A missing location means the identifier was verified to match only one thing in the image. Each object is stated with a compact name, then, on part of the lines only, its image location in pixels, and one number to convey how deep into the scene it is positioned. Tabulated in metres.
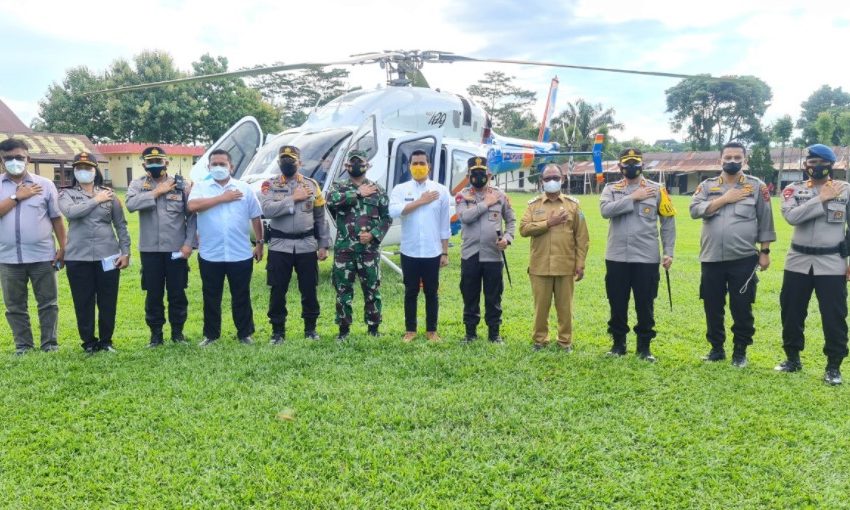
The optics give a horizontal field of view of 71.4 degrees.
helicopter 7.75
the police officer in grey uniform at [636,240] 4.92
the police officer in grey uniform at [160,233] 5.14
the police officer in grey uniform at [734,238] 4.77
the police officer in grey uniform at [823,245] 4.45
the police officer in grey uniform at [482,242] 5.37
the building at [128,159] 40.38
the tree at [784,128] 48.97
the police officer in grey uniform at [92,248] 4.95
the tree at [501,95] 62.53
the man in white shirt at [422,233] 5.41
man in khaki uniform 5.07
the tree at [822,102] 70.00
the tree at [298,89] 56.84
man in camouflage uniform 5.30
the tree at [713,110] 59.53
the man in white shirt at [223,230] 5.16
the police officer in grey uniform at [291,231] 5.31
